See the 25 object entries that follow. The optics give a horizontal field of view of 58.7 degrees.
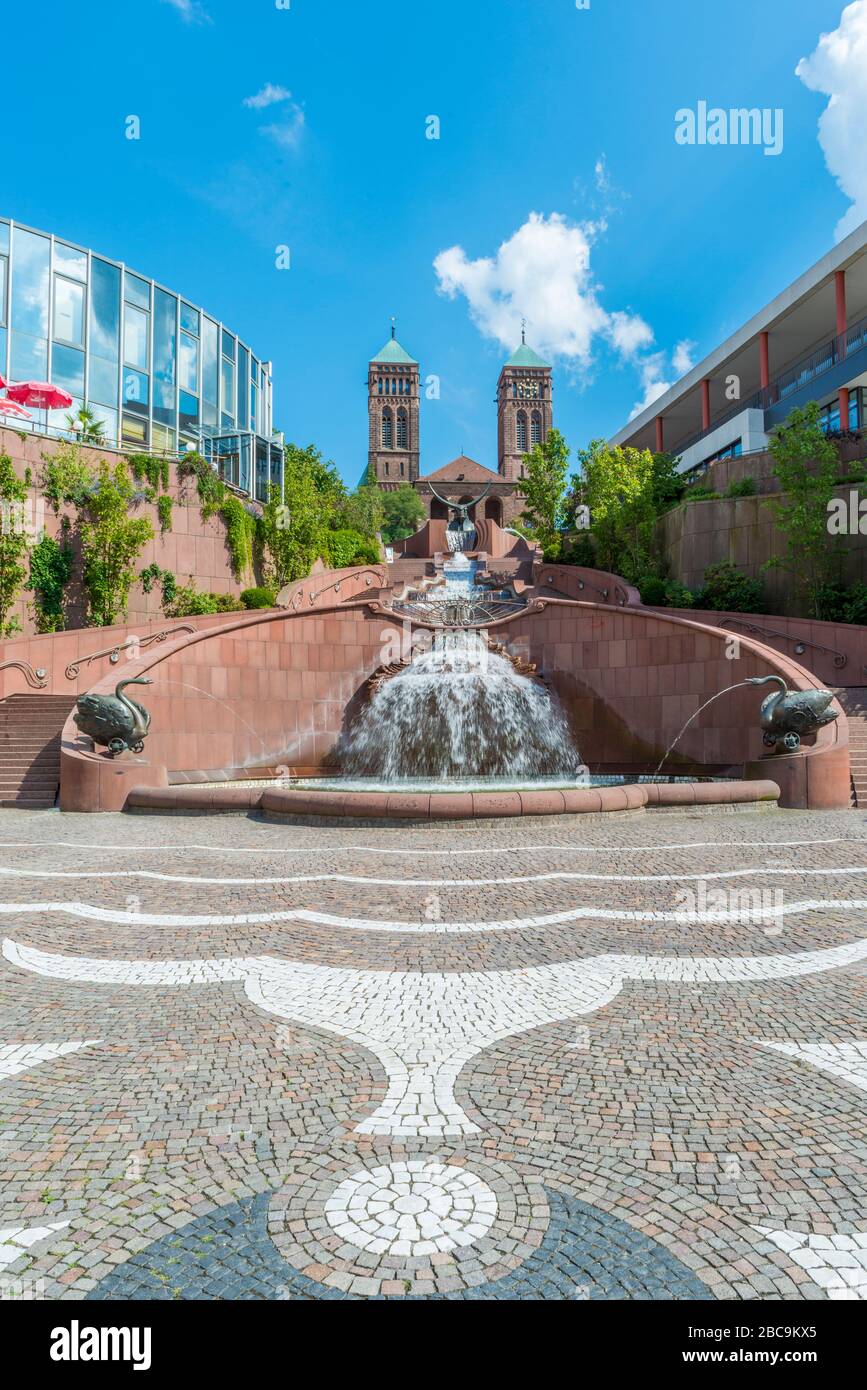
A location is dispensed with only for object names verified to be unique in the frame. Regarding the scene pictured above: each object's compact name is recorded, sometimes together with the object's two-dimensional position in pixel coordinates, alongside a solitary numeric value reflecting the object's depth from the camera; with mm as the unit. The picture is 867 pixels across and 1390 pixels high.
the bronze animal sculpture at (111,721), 15008
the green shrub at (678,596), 26391
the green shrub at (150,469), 32250
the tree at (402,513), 99562
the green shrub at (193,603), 31844
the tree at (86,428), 32750
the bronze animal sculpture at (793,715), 14195
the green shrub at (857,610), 22766
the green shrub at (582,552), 37688
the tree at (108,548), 29797
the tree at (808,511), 24000
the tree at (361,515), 53406
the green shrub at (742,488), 27514
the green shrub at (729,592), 25484
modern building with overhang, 35375
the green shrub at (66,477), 29625
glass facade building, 38781
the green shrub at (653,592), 27688
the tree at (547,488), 44500
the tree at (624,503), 32906
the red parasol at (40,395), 33156
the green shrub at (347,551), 41781
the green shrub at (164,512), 32375
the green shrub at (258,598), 31084
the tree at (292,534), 36719
